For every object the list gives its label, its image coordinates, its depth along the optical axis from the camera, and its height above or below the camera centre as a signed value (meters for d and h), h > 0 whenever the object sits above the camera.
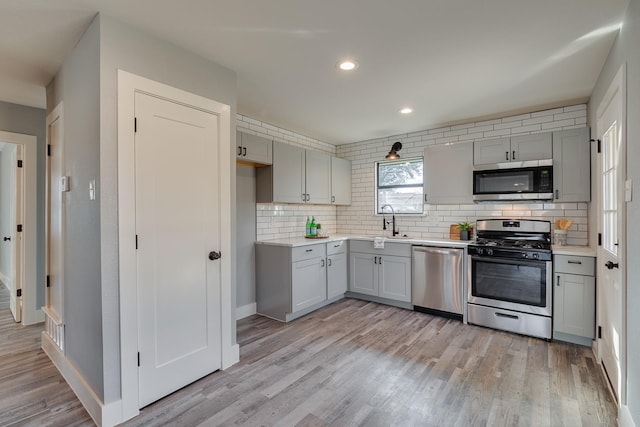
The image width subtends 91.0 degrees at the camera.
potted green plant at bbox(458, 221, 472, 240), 3.92 -0.23
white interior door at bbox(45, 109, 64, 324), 2.49 -0.08
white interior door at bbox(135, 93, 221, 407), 2.05 -0.22
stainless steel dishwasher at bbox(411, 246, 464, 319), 3.65 -0.84
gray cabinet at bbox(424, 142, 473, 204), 3.87 +0.47
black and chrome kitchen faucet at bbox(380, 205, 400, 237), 4.67 -0.16
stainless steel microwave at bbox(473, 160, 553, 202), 3.36 +0.31
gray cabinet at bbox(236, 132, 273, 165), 3.43 +0.72
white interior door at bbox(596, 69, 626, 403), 1.96 -0.17
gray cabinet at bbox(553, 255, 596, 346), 2.89 -0.84
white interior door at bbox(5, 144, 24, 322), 3.55 -0.27
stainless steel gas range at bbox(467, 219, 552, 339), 3.13 -0.72
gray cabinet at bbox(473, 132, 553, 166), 3.40 +0.69
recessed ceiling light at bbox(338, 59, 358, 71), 2.48 +1.18
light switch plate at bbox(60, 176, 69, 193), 2.30 +0.22
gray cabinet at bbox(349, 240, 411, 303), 4.07 -0.81
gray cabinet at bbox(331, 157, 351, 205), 4.85 +0.48
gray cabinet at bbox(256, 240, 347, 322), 3.65 -0.82
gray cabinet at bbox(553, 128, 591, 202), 3.20 +0.46
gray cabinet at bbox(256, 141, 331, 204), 3.88 +0.46
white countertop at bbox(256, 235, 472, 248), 3.66 -0.37
